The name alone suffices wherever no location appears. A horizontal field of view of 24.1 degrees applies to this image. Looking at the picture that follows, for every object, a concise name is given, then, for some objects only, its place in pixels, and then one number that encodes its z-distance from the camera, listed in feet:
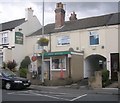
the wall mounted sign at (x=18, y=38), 109.60
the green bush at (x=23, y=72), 90.04
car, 65.87
